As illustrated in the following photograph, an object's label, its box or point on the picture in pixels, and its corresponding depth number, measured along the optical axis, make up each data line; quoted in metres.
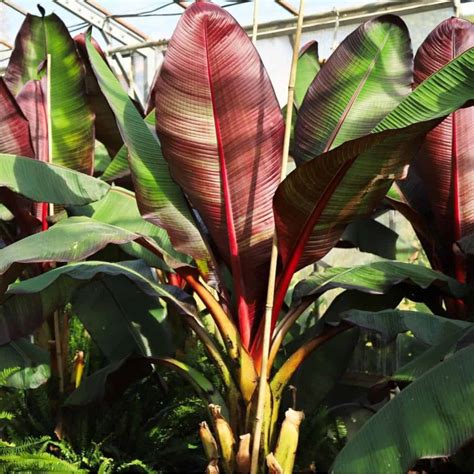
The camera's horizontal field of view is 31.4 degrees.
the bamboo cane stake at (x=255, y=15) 2.98
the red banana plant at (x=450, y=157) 3.41
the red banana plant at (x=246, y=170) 2.88
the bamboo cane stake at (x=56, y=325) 3.77
